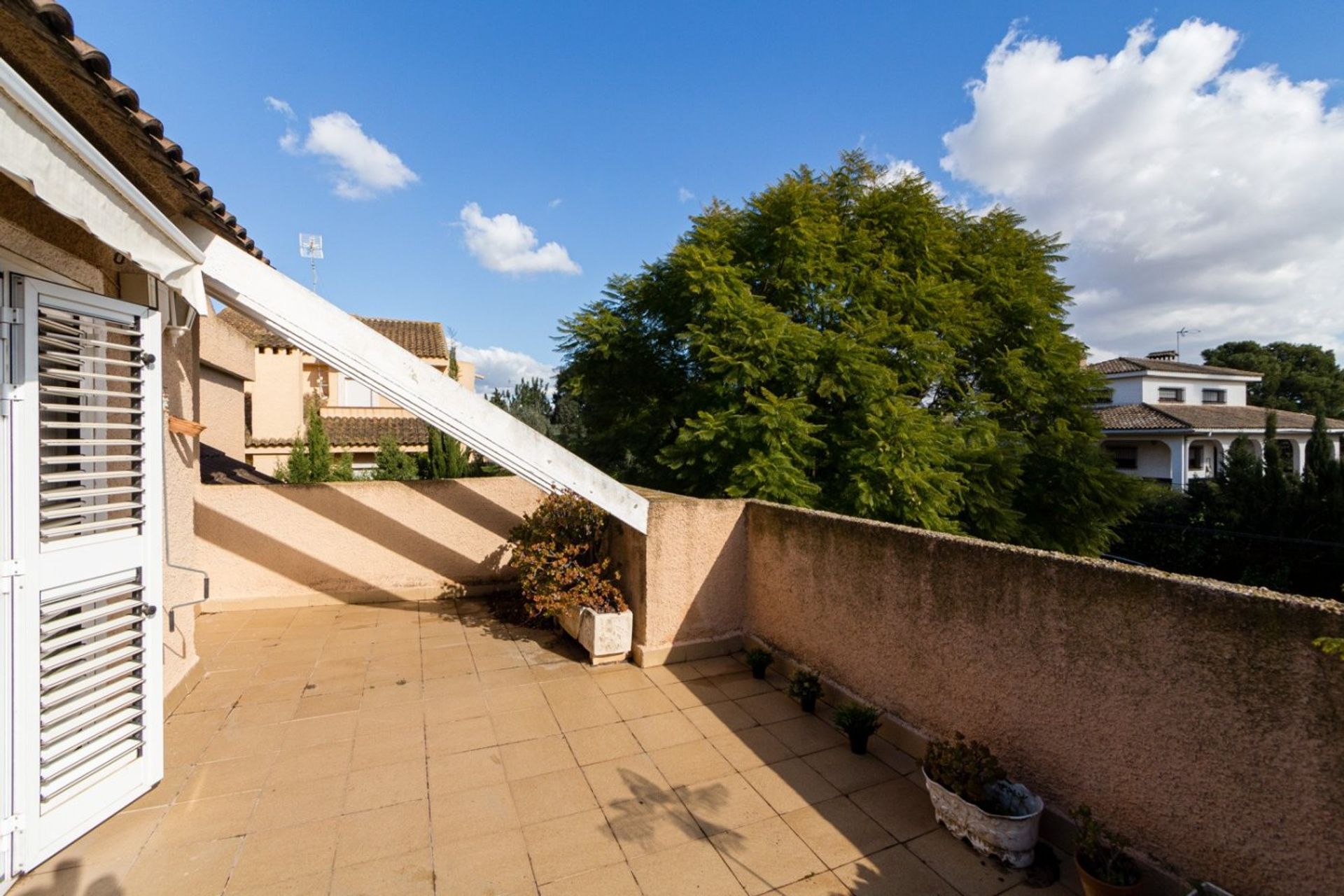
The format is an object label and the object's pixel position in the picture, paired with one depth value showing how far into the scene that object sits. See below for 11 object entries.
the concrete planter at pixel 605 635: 7.25
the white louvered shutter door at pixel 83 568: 3.65
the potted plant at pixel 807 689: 6.12
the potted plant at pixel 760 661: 7.01
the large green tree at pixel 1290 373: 57.22
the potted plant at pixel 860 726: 5.31
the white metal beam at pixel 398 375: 5.70
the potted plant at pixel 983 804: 3.87
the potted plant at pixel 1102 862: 3.35
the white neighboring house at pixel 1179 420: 33.97
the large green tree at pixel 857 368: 12.29
